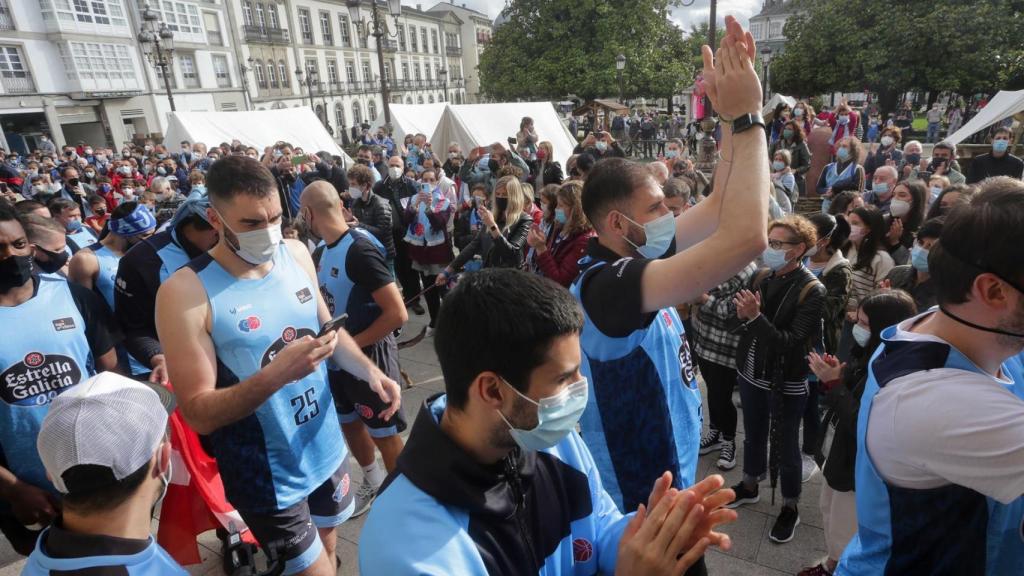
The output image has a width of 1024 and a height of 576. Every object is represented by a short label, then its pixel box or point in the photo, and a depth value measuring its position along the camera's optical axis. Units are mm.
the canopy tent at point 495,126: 14688
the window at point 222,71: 41938
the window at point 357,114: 56750
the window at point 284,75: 48594
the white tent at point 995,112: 12055
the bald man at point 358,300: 3391
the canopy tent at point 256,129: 15695
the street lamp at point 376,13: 14094
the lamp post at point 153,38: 15062
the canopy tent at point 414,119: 16453
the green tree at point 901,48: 21859
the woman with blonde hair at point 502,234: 5266
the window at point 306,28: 50562
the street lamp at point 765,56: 20891
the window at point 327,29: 53119
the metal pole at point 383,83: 14653
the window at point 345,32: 54719
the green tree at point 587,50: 32312
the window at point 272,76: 47388
